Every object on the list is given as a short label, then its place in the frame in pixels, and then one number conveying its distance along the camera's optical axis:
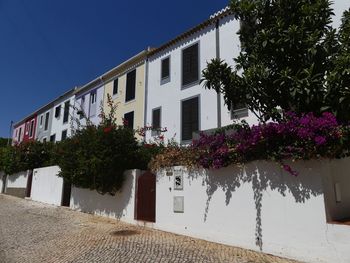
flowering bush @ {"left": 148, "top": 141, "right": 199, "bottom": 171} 9.90
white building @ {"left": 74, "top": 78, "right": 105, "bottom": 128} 25.60
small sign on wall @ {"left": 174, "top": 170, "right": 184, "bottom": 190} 10.22
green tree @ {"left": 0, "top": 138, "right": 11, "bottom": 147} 51.91
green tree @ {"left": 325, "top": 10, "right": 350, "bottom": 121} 7.14
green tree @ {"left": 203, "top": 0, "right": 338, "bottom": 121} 7.83
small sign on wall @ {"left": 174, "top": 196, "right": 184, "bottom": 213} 10.07
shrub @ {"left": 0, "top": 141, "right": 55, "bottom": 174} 24.44
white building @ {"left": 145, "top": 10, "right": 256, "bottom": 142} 15.41
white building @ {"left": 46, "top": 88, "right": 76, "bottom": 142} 30.69
